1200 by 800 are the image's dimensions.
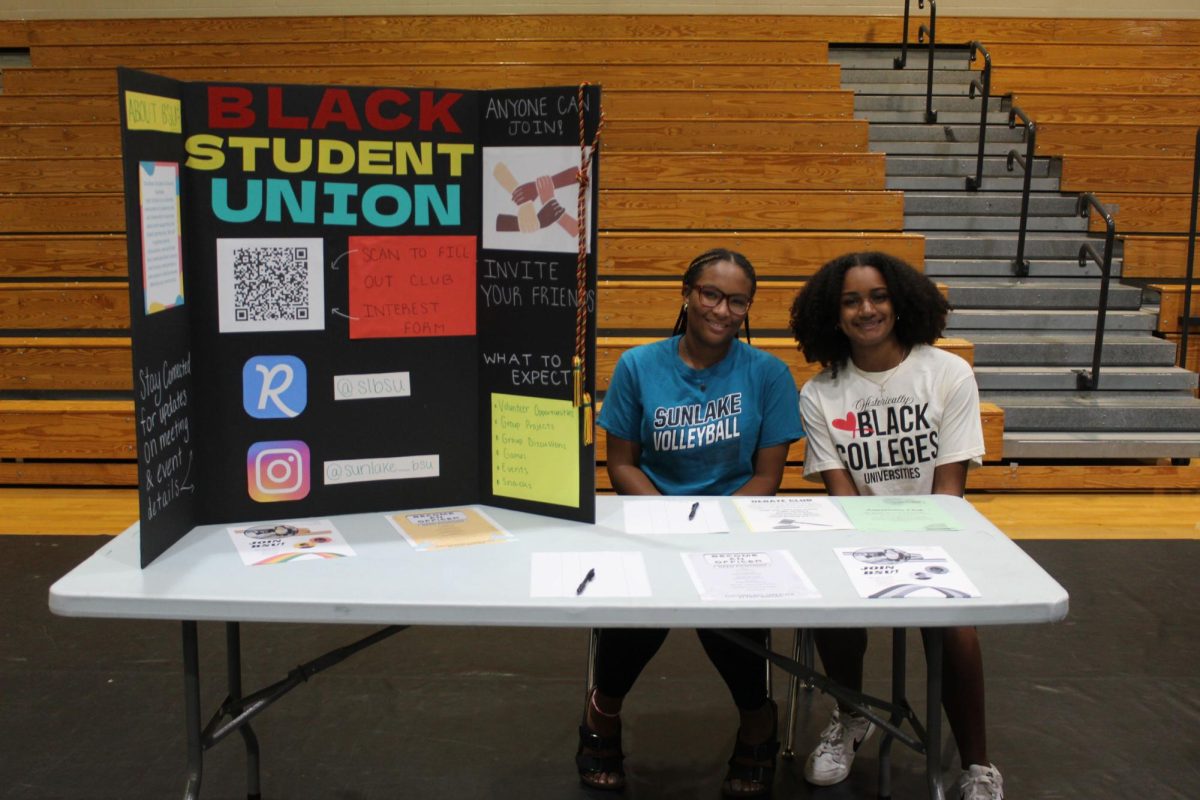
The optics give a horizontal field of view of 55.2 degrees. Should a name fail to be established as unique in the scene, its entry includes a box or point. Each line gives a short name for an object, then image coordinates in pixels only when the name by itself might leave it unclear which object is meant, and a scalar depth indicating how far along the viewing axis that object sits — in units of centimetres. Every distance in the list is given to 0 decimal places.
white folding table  176
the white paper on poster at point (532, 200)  211
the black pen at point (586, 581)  183
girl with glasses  242
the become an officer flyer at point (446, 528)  208
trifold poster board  206
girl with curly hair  243
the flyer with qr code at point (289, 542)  198
